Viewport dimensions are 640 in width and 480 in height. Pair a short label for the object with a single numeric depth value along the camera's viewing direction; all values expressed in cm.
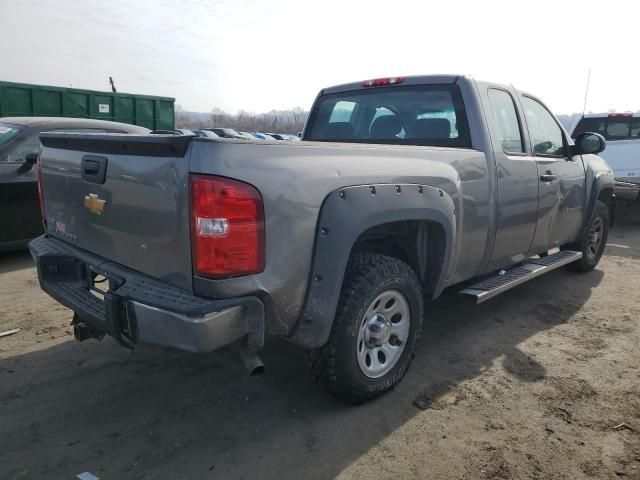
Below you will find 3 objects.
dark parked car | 531
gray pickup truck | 219
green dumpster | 1011
